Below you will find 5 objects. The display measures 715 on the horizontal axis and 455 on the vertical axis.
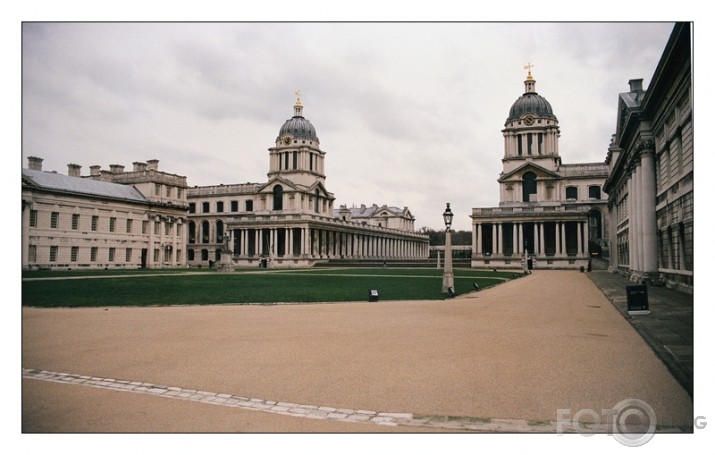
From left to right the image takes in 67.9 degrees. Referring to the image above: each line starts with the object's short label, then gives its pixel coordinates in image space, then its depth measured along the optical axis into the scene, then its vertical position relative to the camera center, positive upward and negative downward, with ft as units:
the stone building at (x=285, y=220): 292.61 +17.10
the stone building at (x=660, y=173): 65.87 +11.52
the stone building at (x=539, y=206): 251.19 +19.92
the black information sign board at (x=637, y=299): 50.24 -5.05
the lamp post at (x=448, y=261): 81.68 -2.17
